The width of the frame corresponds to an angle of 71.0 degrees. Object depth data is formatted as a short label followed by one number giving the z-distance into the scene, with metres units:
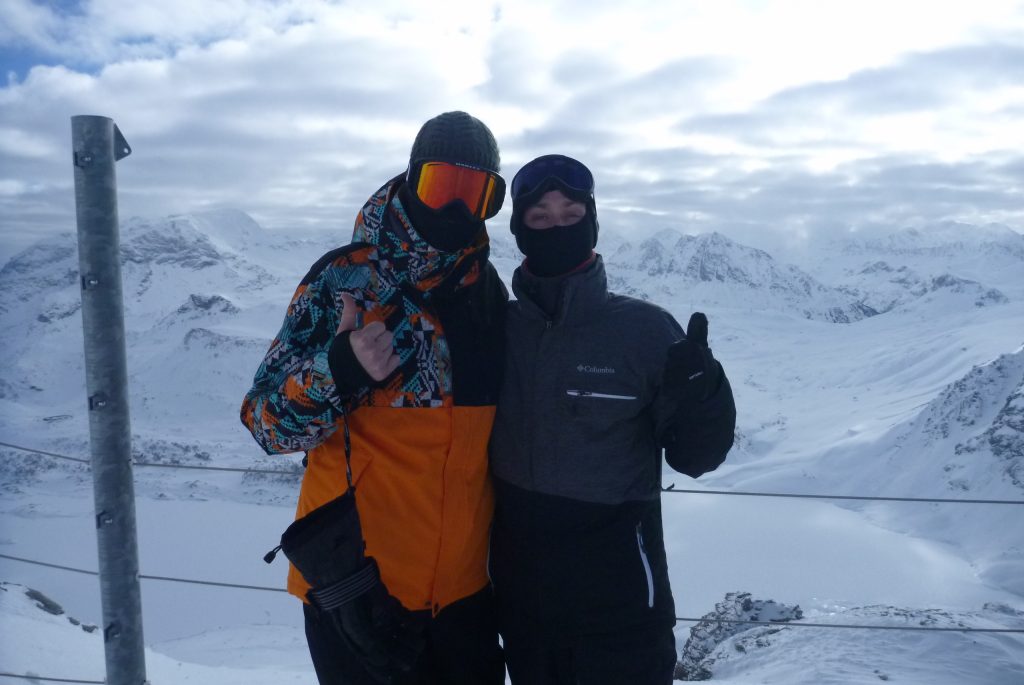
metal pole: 2.55
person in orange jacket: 2.15
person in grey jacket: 2.23
